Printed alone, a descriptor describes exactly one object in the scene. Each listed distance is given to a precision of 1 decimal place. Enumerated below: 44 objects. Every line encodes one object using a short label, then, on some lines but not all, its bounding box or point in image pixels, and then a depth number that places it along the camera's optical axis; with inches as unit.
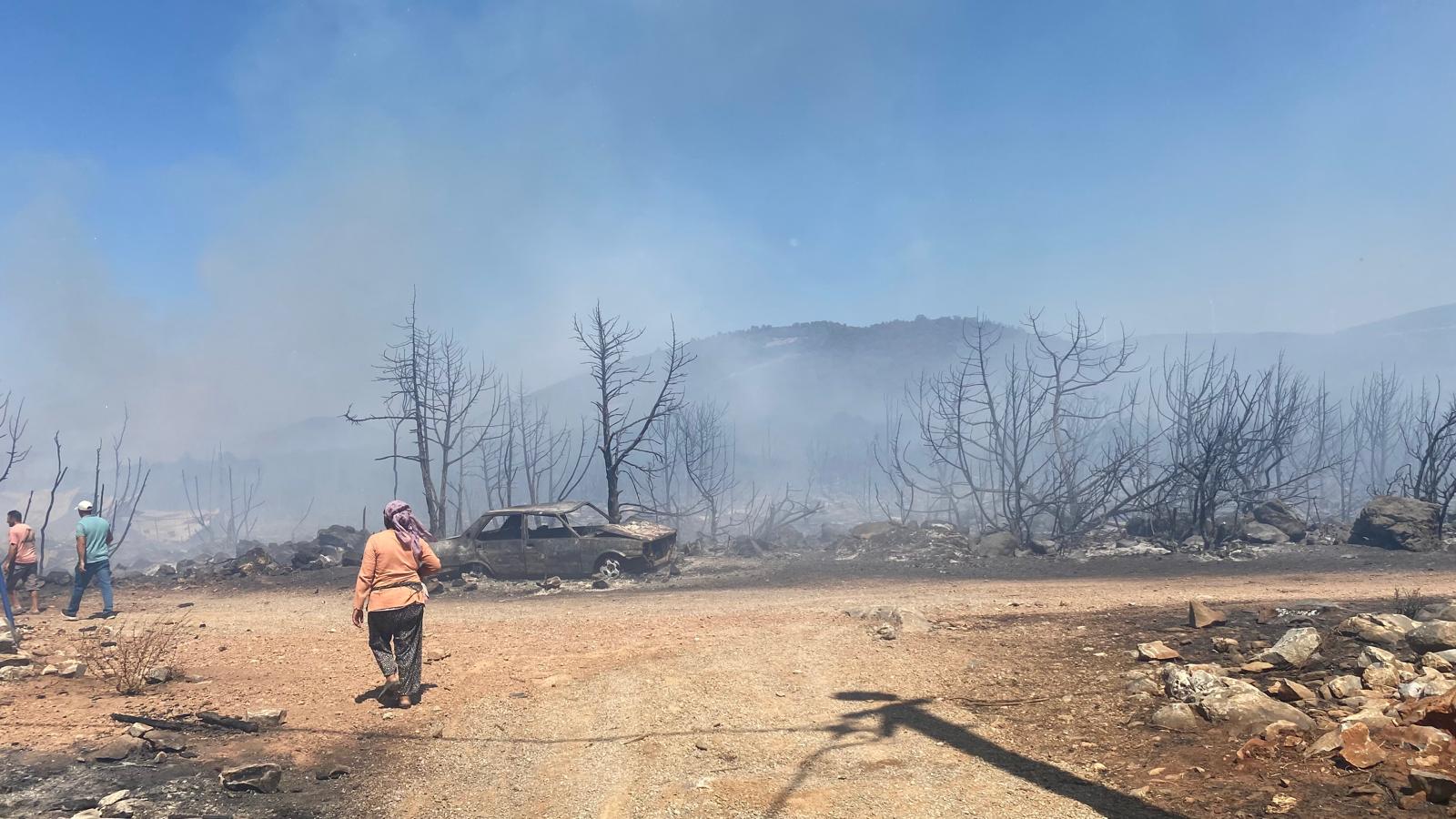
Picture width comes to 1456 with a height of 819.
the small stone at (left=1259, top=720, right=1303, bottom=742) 181.6
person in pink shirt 482.0
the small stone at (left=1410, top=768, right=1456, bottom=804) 138.8
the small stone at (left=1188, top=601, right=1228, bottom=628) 311.4
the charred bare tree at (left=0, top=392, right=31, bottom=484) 771.7
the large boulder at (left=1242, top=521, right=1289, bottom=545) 728.3
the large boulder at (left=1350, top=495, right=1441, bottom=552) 634.2
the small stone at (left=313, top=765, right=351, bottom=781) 198.7
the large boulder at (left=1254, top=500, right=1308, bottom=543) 749.7
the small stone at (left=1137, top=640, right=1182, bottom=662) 264.8
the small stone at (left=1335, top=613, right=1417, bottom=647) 250.2
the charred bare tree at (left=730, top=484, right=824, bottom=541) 1079.2
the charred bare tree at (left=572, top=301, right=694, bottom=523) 796.6
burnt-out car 629.3
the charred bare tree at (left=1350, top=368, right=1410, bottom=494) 1207.5
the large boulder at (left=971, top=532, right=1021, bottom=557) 733.3
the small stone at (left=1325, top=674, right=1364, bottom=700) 205.2
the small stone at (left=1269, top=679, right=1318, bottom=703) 209.6
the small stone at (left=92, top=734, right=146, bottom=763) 205.5
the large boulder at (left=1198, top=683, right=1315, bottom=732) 193.0
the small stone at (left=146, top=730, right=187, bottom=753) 212.4
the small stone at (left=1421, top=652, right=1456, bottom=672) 211.8
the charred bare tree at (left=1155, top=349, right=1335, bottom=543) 737.6
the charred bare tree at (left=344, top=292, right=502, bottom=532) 845.8
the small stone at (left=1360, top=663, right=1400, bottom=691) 207.1
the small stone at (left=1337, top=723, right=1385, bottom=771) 159.9
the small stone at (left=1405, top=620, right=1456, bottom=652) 229.6
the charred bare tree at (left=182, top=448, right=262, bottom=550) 1956.4
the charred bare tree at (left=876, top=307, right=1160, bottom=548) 778.8
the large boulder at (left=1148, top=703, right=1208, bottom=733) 201.9
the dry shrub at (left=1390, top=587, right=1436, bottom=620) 300.2
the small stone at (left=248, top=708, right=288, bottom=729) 234.8
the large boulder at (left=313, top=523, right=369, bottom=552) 918.4
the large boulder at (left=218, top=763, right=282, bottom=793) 185.6
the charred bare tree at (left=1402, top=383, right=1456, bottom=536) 701.3
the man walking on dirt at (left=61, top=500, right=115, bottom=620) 456.8
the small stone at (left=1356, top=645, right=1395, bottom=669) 222.1
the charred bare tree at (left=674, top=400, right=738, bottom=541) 1011.3
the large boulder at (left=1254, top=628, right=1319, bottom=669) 240.4
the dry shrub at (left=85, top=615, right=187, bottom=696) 270.5
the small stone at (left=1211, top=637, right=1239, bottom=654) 268.5
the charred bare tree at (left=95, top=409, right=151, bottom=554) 1776.5
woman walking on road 259.3
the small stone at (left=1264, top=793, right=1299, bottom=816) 148.9
